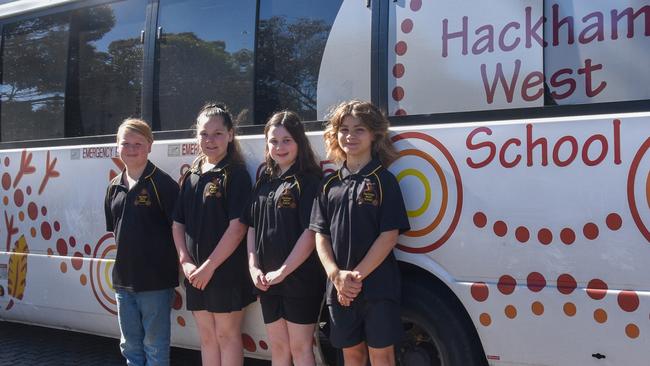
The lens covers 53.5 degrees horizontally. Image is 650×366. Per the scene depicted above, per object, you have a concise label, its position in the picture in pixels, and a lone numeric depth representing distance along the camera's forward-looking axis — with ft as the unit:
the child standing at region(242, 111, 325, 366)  11.92
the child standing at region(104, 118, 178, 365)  13.73
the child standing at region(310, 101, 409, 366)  11.01
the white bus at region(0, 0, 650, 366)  10.46
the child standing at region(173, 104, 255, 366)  12.89
